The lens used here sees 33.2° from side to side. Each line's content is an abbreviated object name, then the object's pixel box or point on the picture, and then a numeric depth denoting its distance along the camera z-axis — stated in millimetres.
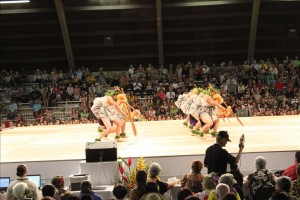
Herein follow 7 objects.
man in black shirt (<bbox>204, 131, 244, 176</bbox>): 6258
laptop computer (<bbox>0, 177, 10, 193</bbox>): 7242
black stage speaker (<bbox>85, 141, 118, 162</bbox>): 7895
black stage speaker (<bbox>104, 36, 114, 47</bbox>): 20625
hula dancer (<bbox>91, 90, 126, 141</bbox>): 10750
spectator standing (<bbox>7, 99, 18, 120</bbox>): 17817
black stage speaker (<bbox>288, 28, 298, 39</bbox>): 20547
